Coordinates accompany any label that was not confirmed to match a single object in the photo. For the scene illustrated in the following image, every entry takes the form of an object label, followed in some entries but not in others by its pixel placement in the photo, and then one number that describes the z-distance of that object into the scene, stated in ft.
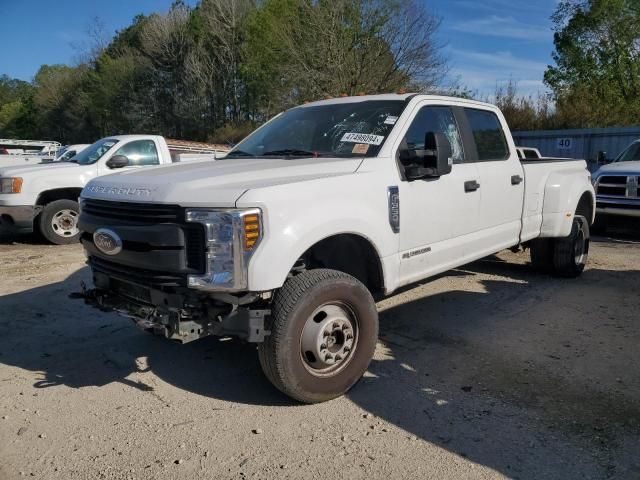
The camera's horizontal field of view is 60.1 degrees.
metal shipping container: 54.95
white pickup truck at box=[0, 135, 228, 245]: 29.27
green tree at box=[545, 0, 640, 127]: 84.18
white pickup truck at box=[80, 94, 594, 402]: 10.25
